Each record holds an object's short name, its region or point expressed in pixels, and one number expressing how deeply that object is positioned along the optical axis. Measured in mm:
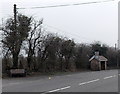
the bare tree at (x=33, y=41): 36031
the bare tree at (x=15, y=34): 32562
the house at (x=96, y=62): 55812
